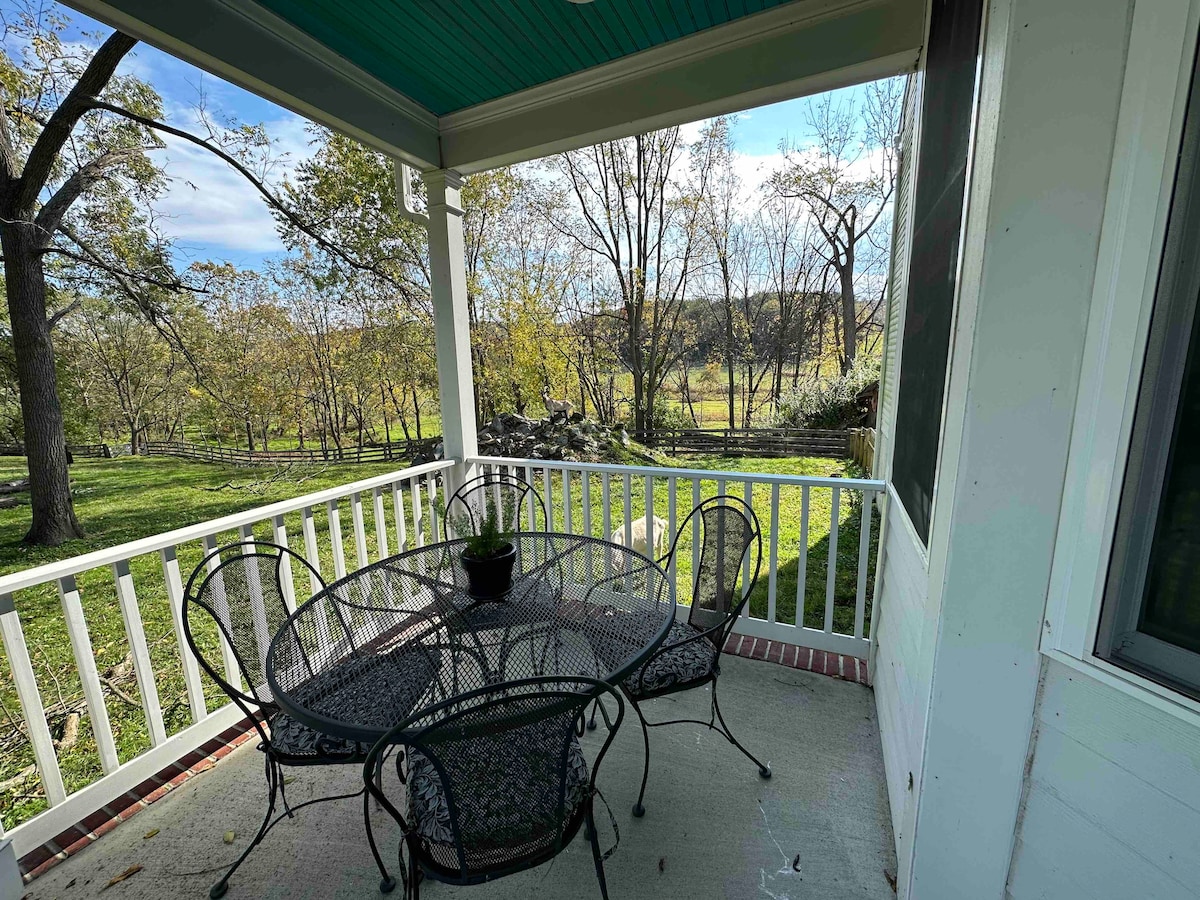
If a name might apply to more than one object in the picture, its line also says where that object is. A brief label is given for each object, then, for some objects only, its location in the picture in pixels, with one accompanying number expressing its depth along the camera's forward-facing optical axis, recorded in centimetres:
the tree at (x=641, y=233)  1205
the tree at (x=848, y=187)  1119
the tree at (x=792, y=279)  1278
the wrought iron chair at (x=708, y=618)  175
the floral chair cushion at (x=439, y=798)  113
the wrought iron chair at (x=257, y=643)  148
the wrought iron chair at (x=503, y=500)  304
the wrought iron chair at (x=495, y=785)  104
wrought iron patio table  145
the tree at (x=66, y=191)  601
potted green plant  181
